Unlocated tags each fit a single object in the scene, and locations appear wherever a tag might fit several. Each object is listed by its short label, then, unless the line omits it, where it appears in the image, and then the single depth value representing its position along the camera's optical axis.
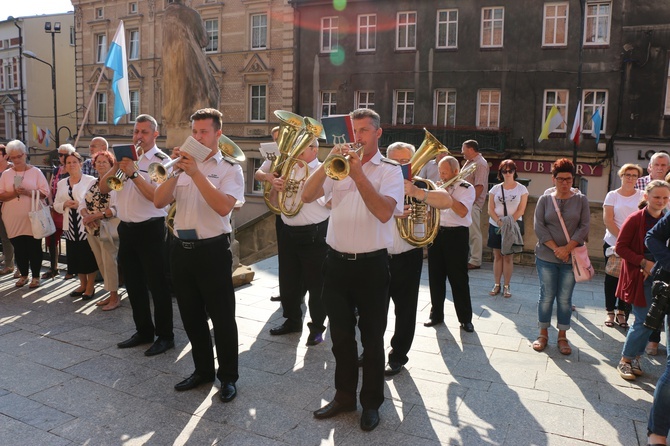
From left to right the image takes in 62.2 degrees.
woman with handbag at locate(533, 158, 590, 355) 5.45
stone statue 7.88
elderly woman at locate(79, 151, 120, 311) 6.75
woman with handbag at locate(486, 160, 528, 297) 7.80
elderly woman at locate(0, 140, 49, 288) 7.75
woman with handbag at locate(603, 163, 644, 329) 6.26
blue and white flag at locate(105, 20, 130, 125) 9.04
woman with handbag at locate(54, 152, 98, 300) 7.31
